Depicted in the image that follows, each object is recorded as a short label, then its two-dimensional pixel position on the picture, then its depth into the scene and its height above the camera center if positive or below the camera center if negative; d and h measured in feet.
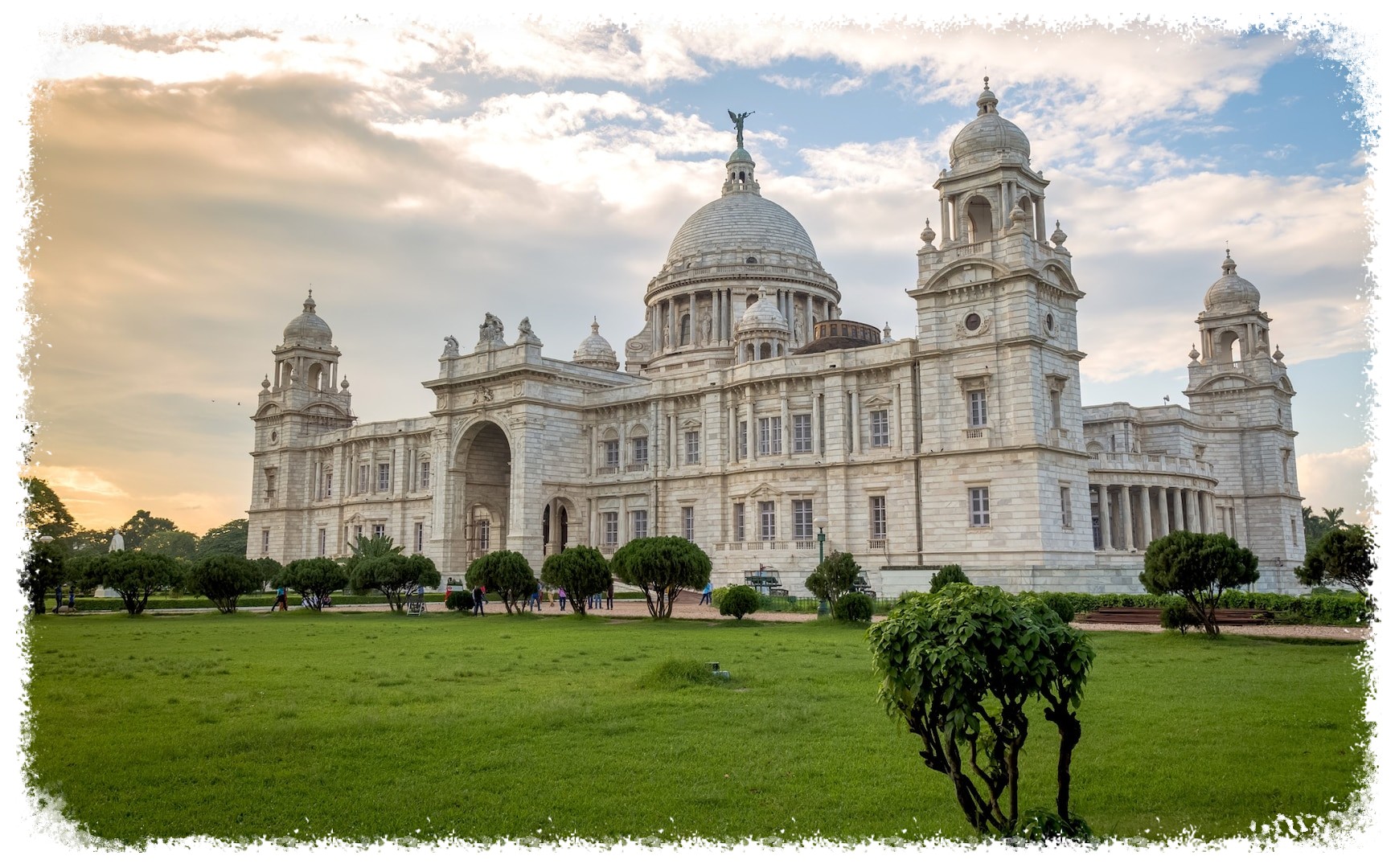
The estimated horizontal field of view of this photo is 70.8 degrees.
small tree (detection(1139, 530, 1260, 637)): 74.90 -1.21
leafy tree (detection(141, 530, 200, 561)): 368.48 +6.97
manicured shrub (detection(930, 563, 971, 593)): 96.68 -2.14
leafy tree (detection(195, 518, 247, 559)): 323.57 +7.21
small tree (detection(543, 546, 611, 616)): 106.32 -1.78
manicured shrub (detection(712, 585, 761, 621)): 101.86 -4.77
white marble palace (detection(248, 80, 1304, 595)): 124.88 +20.77
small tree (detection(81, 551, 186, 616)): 109.19 -1.39
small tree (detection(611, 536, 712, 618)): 101.76 -0.87
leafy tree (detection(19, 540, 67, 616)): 87.02 -0.89
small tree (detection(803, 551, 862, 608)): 100.83 -2.34
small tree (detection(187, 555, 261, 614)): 118.52 -2.27
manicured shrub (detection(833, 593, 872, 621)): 93.15 -4.99
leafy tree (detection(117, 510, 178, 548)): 345.72 +11.31
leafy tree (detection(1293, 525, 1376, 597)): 75.05 -0.65
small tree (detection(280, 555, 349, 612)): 123.44 -2.38
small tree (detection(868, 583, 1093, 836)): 22.27 -2.72
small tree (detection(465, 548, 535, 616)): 113.29 -2.02
